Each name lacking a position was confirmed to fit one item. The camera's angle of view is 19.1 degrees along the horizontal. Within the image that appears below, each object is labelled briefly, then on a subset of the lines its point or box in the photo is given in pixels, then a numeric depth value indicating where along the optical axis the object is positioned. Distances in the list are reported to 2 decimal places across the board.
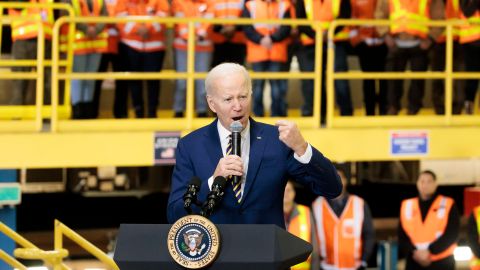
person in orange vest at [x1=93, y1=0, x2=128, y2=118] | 13.67
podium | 4.18
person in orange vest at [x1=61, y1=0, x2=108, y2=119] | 13.54
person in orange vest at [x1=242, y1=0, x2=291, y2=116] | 13.54
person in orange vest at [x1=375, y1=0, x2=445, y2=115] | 14.01
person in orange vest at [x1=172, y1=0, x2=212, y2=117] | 13.69
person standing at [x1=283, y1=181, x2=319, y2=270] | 12.39
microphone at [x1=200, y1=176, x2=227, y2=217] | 4.48
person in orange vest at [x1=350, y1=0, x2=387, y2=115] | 14.22
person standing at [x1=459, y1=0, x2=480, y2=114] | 14.15
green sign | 12.23
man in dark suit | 4.78
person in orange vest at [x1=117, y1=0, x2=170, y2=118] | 13.47
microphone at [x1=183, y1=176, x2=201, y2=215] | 4.52
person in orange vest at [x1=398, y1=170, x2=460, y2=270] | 13.45
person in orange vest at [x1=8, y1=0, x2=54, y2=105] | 13.47
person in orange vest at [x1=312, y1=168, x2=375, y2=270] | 13.00
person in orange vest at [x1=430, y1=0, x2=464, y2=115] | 14.57
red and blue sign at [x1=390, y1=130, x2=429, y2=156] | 13.25
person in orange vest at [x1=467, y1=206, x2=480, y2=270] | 12.17
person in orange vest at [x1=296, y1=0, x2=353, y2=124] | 13.69
